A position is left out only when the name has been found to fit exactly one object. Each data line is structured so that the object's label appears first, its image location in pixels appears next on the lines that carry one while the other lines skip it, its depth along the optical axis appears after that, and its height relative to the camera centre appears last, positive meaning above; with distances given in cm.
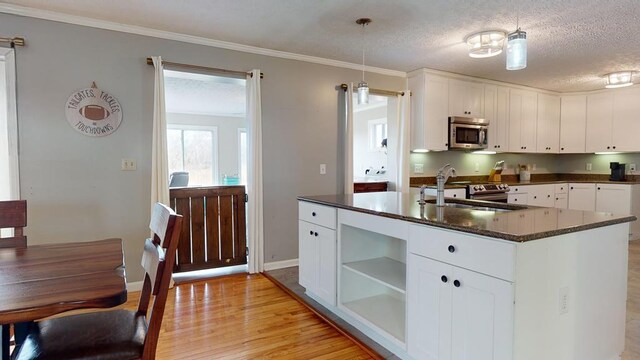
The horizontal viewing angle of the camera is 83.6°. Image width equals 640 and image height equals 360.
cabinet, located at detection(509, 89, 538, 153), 539 +69
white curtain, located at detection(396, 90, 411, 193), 459 +35
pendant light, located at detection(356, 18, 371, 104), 307 +65
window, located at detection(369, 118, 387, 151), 679 +62
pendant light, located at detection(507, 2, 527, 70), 211 +69
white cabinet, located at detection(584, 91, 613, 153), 556 +68
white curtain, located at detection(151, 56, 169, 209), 323 +21
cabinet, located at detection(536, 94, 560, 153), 571 +66
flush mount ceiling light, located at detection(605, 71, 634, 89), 460 +112
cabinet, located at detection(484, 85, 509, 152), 514 +74
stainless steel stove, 467 -36
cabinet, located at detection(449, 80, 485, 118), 482 +92
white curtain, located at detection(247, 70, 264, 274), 369 -5
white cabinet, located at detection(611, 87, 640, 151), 529 +68
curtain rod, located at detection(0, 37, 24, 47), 274 +97
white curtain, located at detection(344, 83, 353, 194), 425 +25
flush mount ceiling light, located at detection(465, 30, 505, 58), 325 +114
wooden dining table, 103 -39
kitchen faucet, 228 -10
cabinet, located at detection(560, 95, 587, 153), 581 +69
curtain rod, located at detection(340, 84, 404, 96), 428 +92
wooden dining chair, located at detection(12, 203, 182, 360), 125 -64
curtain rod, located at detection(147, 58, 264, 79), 329 +95
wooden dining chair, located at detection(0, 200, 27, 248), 176 -26
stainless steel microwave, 477 +44
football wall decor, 301 +47
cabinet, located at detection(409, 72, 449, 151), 461 +71
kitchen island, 150 -56
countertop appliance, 557 -10
